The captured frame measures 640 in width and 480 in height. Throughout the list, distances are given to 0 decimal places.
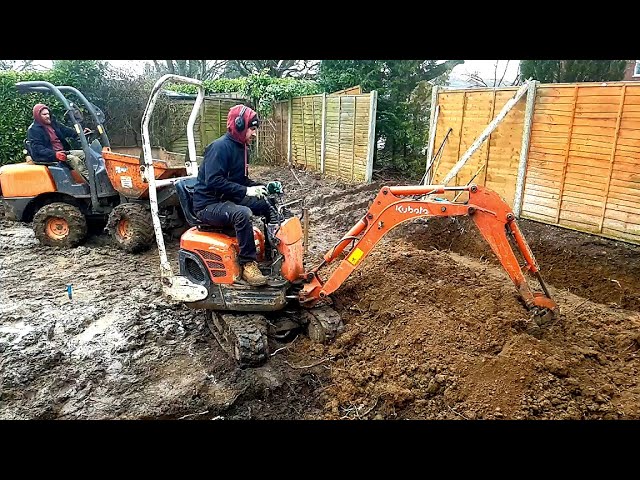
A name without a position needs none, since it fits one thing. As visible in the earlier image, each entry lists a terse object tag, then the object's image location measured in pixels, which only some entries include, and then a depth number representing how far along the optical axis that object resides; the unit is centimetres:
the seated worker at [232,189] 409
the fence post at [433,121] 888
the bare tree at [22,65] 1500
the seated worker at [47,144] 708
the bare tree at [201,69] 2259
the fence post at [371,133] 1021
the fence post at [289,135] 1411
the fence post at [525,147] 709
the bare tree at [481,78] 1502
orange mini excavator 392
